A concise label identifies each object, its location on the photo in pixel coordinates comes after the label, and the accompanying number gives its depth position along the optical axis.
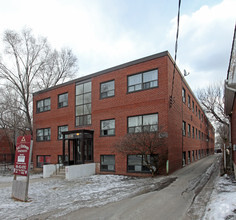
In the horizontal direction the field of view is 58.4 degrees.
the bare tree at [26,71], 25.91
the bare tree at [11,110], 25.03
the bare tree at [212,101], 27.74
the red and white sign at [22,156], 9.23
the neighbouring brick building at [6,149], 38.06
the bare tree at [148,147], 12.78
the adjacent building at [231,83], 7.59
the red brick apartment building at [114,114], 14.52
